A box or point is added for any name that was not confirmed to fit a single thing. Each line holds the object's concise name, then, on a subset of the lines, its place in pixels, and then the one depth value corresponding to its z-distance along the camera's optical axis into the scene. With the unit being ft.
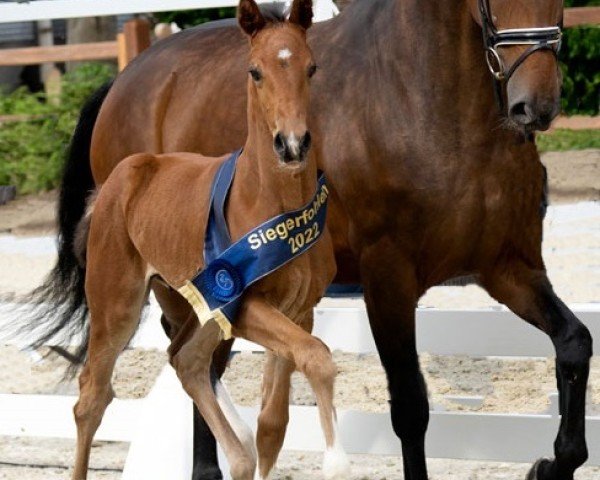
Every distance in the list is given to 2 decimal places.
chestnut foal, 22.76
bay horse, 26.47
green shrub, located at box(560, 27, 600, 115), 75.64
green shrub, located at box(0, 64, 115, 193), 80.13
